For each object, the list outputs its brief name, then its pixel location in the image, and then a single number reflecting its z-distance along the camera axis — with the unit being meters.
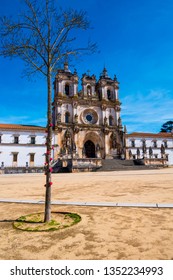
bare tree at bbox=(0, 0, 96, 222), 5.13
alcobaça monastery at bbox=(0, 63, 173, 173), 35.64
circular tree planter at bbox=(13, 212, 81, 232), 4.15
